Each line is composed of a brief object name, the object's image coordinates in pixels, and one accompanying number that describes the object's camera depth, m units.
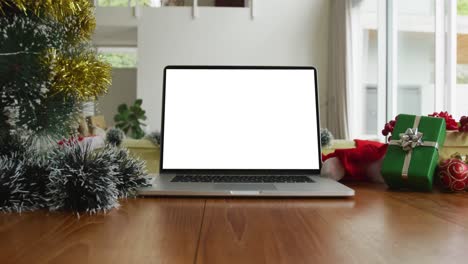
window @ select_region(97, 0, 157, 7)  6.46
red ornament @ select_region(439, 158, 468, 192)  0.77
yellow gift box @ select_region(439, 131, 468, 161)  0.85
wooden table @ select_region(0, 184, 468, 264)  0.38
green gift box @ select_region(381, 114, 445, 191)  0.77
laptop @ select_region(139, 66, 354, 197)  0.87
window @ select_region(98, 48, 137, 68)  8.17
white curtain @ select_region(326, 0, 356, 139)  5.70
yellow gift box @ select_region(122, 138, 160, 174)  1.38
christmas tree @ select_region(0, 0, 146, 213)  0.57
